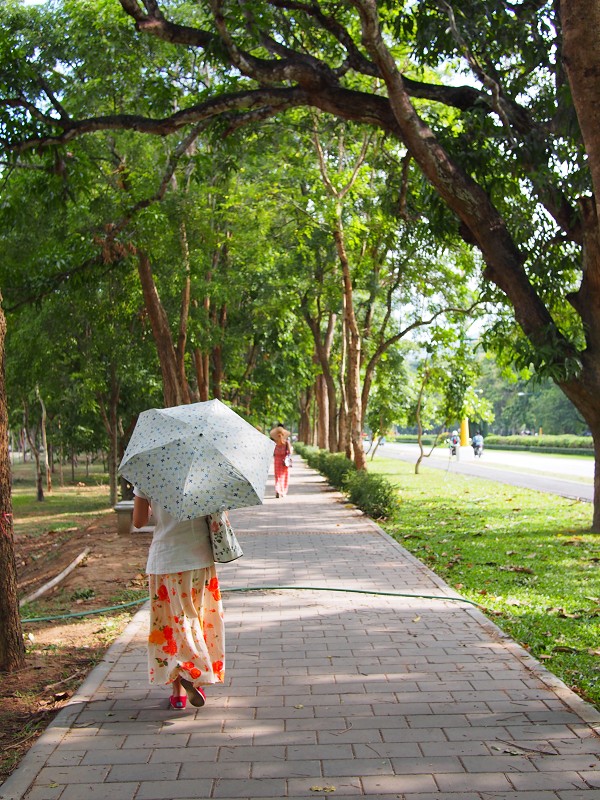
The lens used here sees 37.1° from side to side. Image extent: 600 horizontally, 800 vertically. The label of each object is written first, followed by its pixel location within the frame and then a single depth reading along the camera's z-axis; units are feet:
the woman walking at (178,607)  17.08
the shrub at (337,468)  74.61
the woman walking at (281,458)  66.80
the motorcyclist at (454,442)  139.13
